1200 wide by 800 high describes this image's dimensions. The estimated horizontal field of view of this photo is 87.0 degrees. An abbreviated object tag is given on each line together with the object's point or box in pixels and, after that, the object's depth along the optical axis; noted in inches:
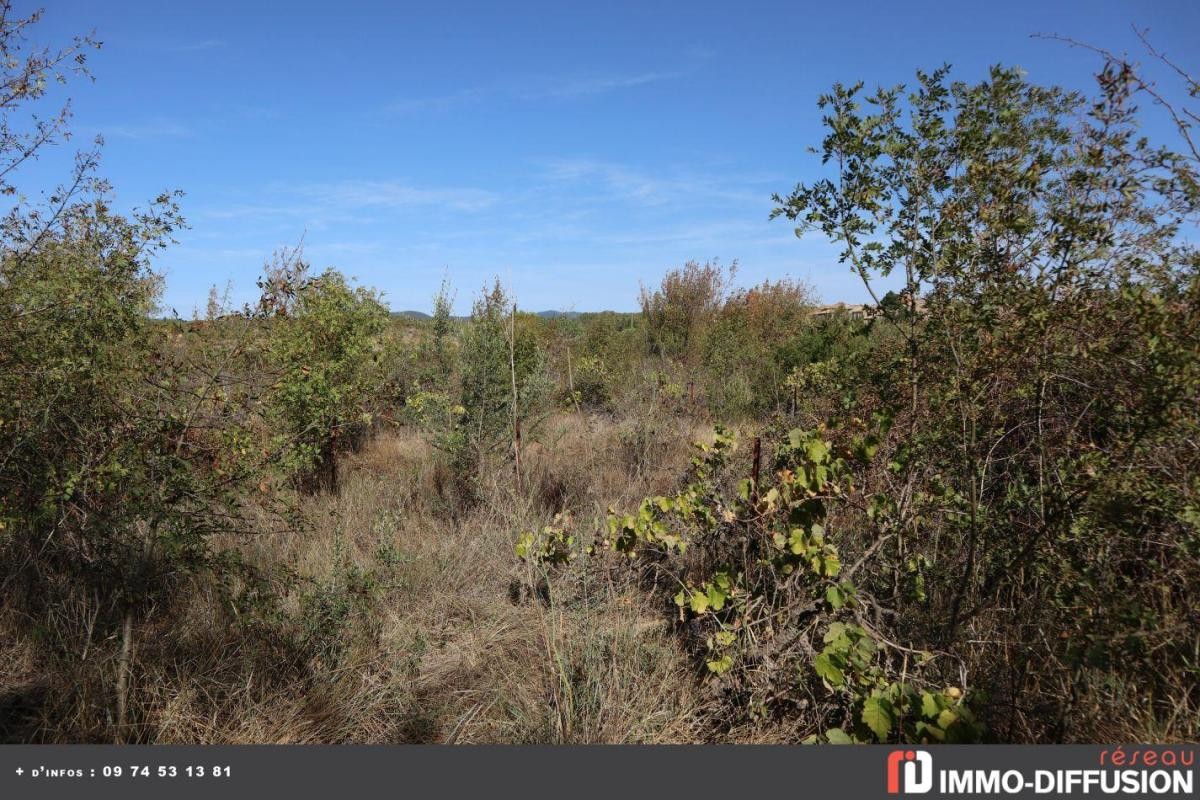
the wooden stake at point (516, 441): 215.6
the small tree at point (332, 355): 201.3
